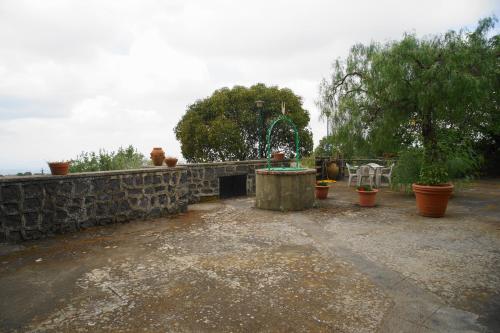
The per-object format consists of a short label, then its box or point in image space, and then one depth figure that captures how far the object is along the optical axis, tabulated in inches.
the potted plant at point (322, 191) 318.0
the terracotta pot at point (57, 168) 203.6
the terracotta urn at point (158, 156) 270.2
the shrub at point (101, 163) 275.3
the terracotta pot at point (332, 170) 484.7
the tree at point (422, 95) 274.4
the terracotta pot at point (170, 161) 264.1
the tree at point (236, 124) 621.3
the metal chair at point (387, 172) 387.5
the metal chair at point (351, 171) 406.1
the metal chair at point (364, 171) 388.8
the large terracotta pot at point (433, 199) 227.3
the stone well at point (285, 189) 264.7
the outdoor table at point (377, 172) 387.9
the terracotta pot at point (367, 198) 274.0
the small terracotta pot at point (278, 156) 377.1
